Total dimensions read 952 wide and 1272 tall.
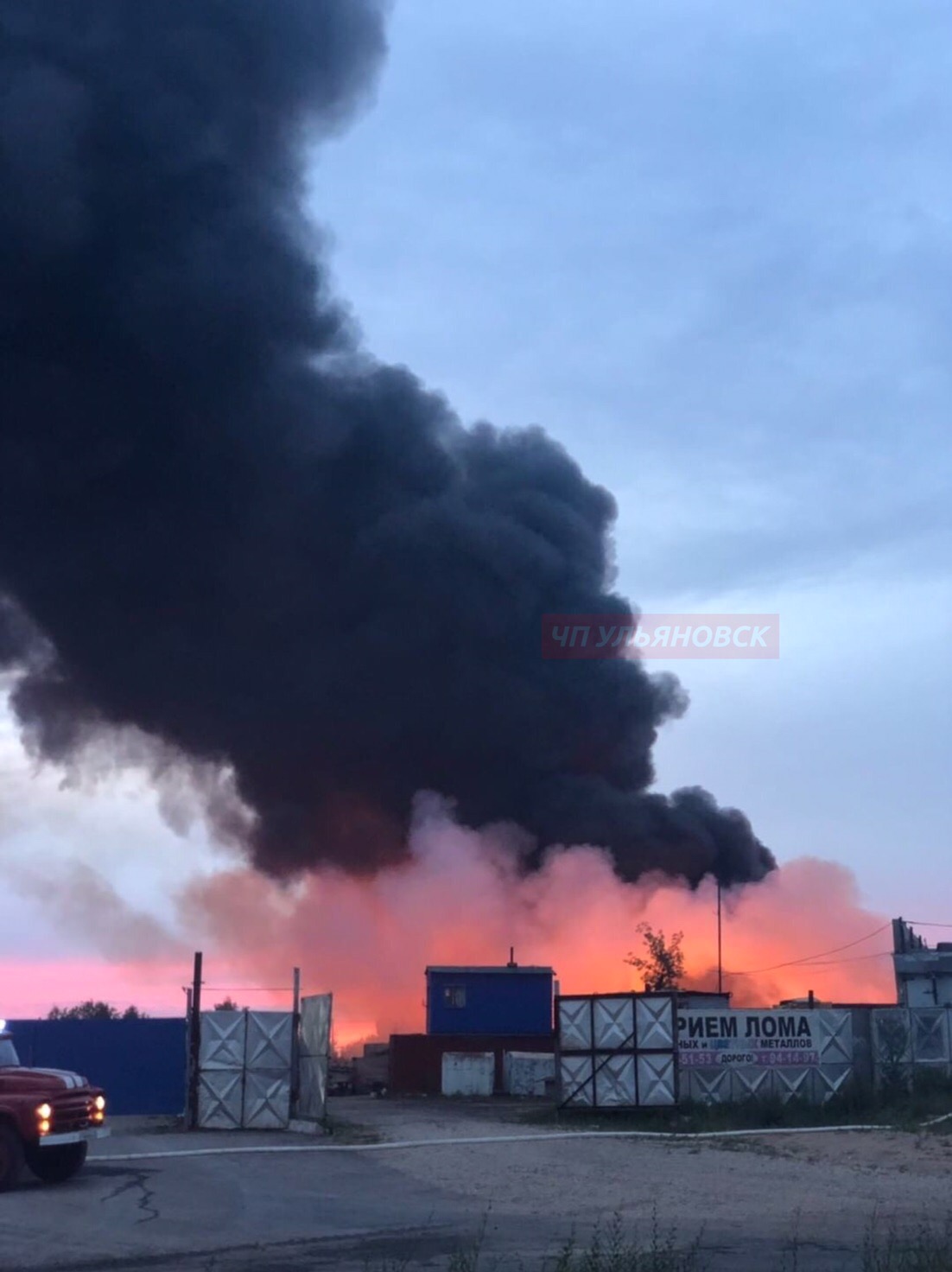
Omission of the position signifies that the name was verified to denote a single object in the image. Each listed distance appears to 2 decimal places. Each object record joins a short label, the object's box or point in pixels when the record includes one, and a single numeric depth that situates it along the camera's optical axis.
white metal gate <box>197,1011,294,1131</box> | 28.48
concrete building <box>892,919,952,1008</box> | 42.47
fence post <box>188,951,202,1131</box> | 28.38
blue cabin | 44.88
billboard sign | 31.92
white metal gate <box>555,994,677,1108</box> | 30.27
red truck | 18.09
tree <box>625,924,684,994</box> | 55.66
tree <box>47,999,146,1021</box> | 48.12
